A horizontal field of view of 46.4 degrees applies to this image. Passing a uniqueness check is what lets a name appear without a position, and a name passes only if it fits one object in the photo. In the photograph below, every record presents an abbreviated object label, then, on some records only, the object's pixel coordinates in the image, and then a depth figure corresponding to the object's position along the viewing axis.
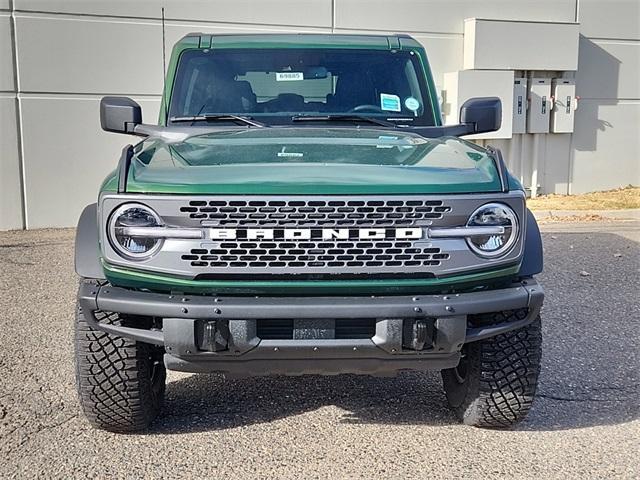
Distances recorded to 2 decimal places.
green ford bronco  2.94
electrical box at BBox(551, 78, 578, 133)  12.52
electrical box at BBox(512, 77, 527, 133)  12.34
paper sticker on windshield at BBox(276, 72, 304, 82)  4.55
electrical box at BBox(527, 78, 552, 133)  12.51
